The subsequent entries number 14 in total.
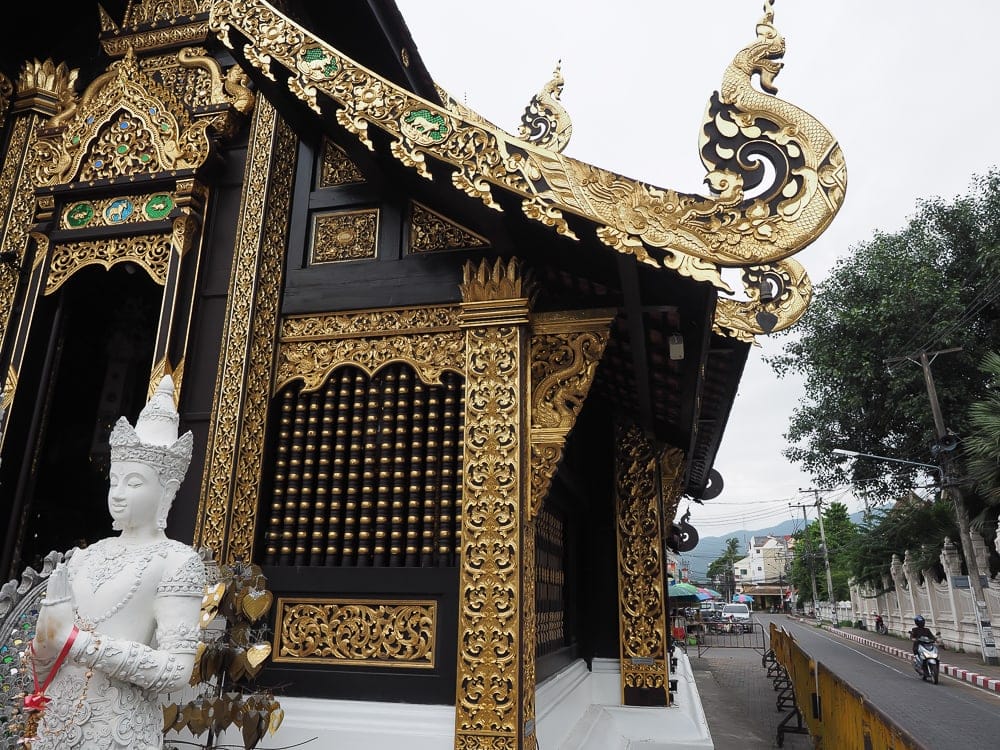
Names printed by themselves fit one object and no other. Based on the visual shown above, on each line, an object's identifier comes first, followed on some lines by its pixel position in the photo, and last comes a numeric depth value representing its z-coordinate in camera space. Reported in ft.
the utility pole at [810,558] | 172.45
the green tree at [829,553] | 179.83
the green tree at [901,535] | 78.02
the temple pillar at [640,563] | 22.88
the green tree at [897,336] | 71.36
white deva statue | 7.97
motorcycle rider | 49.62
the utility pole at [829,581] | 148.77
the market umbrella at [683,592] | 85.61
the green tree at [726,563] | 323.98
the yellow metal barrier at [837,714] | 9.37
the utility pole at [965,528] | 57.16
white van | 138.04
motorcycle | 48.01
